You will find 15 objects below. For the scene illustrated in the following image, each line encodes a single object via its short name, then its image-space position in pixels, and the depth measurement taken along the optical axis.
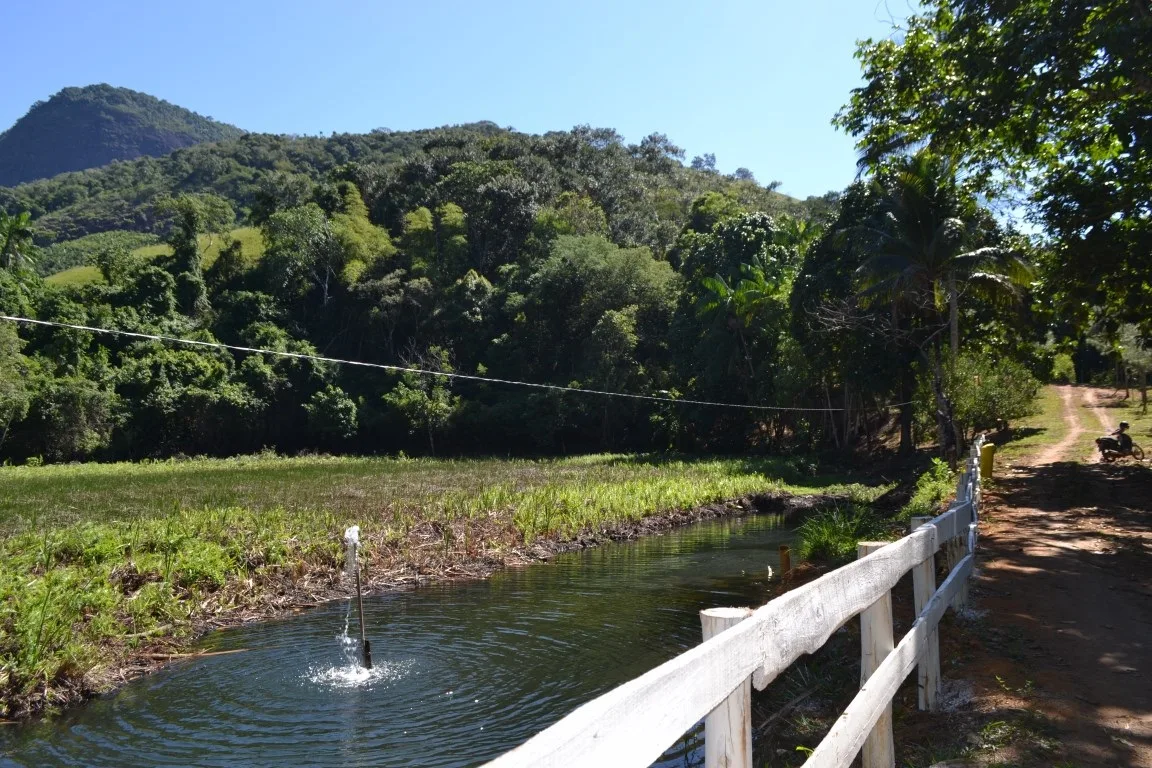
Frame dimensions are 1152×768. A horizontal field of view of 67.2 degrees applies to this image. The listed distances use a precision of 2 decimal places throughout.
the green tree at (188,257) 50.50
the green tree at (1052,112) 11.48
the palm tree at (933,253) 23.16
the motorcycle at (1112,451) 19.16
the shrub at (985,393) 27.06
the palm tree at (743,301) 37.09
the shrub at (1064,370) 41.41
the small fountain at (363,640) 9.38
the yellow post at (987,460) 16.82
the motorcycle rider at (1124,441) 18.92
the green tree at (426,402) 46.00
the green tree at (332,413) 46.38
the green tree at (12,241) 49.72
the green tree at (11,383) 36.56
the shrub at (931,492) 14.68
